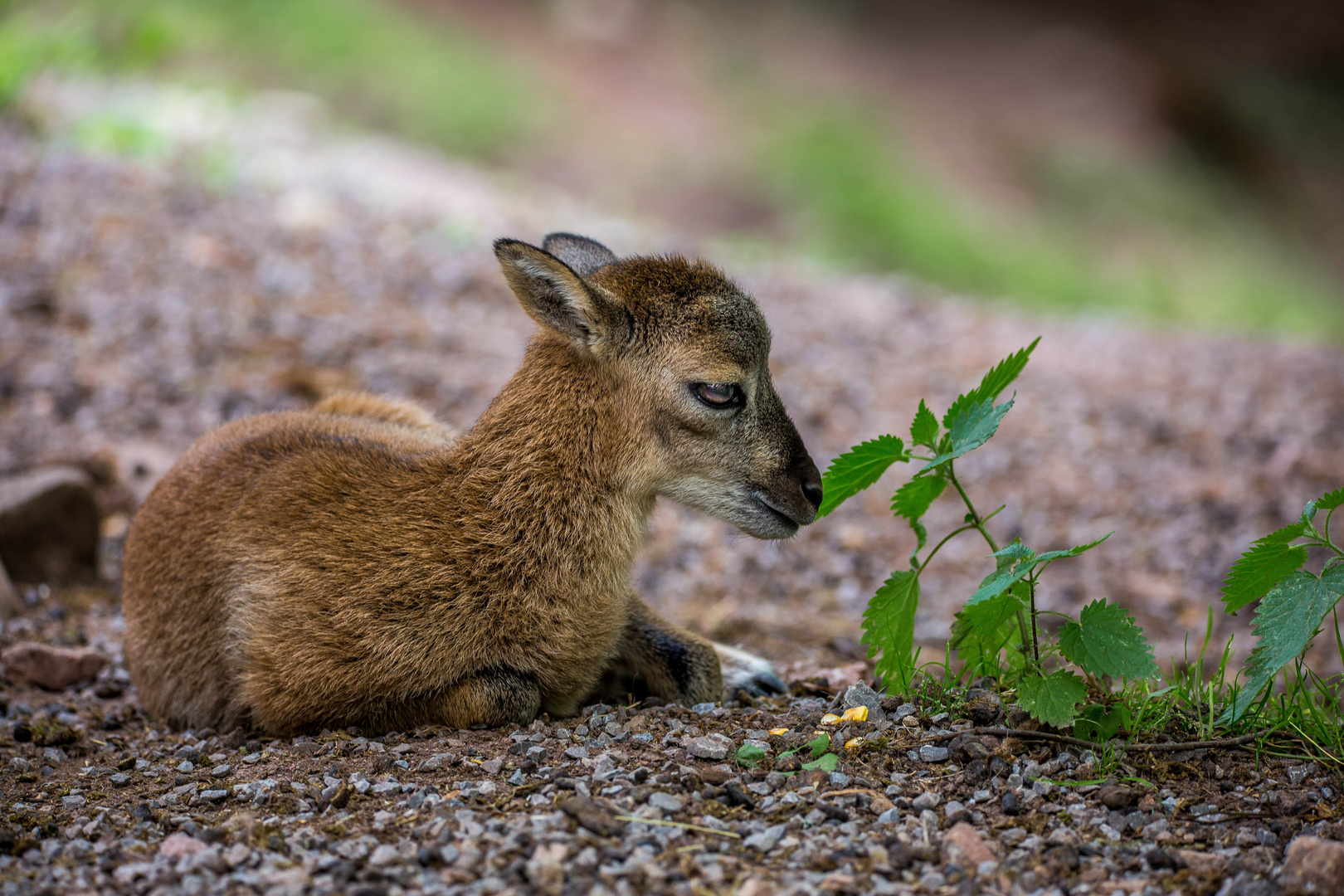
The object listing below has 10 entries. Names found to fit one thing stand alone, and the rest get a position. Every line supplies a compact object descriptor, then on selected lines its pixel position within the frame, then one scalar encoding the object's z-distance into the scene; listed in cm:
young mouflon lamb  841
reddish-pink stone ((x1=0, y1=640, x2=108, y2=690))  1032
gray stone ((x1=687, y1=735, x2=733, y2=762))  737
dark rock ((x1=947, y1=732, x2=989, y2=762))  725
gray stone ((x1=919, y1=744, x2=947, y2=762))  736
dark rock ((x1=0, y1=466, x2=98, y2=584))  1228
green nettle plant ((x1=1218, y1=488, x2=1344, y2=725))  677
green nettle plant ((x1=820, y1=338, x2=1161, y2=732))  698
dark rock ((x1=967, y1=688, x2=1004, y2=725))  785
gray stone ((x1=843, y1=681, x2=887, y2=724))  802
